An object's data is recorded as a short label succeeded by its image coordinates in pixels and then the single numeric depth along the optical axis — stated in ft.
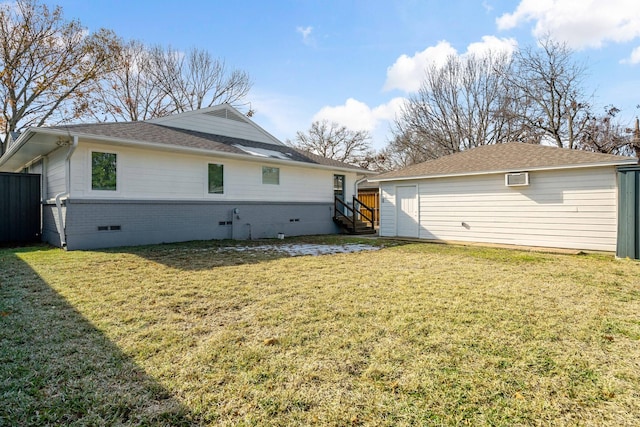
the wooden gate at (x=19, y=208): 32.99
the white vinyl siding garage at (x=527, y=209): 26.55
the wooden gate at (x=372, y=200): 63.16
